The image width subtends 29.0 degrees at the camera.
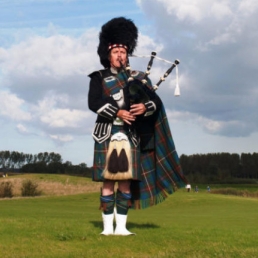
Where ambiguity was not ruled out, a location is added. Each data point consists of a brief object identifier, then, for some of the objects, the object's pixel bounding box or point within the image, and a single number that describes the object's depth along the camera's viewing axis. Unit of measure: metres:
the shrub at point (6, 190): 37.32
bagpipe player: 6.44
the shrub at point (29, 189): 37.78
